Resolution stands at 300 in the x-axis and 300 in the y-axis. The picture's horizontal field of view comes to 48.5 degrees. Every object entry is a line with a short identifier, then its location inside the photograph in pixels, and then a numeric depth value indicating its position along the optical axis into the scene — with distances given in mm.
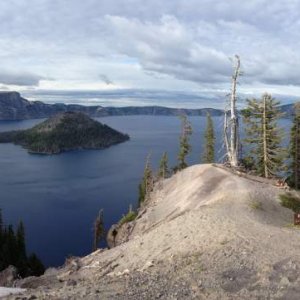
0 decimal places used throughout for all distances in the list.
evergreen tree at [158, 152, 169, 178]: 64954
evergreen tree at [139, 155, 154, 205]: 58789
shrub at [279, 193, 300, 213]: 25727
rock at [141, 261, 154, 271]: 15453
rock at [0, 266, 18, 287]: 25331
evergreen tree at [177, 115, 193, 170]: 61128
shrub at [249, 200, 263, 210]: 24308
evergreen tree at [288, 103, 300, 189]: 48045
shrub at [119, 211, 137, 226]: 36006
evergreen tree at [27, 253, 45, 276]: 49076
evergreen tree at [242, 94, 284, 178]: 42001
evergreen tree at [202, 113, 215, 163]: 61315
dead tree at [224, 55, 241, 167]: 32293
